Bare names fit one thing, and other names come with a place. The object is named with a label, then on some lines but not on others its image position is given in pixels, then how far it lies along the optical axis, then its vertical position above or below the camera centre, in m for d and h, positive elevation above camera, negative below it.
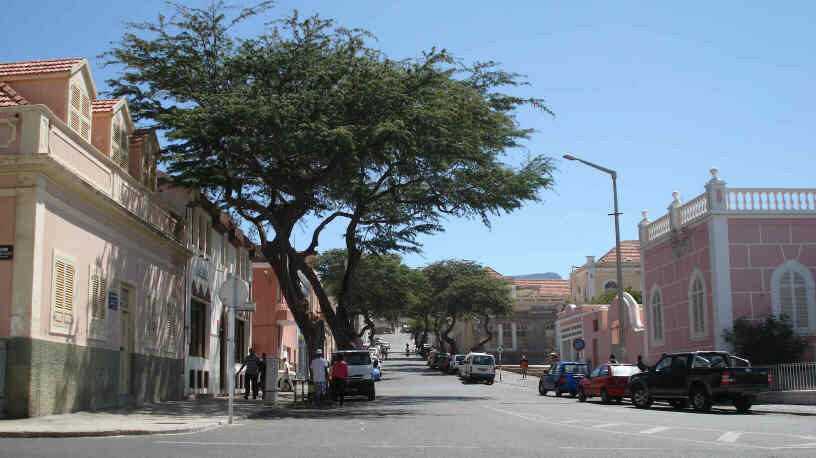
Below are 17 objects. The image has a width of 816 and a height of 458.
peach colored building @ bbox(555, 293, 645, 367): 46.54 +0.76
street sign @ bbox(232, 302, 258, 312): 18.96 +0.83
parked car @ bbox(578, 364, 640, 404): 29.98 -1.38
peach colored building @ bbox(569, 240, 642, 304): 82.44 +6.87
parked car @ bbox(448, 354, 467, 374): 65.12 -1.56
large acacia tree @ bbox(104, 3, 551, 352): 25.09 +6.58
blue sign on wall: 22.44 +1.16
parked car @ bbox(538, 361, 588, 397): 36.06 -1.47
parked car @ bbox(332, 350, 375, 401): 30.97 -1.08
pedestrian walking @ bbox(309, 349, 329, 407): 25.58 -1.03
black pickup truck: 23.81 -1.16
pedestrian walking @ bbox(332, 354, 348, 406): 26.42 -1.03
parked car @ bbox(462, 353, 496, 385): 51.81 -1.52
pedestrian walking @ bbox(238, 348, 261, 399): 29.66 -0.94
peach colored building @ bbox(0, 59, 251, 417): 17.58 +2.24
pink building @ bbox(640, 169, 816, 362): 34.41 +3.31
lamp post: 33.19 +5.03
